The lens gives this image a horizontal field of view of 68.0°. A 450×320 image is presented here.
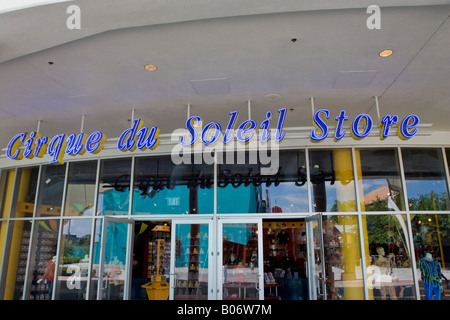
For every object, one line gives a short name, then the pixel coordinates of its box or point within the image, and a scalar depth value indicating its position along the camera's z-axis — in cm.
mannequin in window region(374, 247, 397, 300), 741
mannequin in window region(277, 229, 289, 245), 1212
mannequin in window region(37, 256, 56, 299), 862
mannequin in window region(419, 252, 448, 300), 734
